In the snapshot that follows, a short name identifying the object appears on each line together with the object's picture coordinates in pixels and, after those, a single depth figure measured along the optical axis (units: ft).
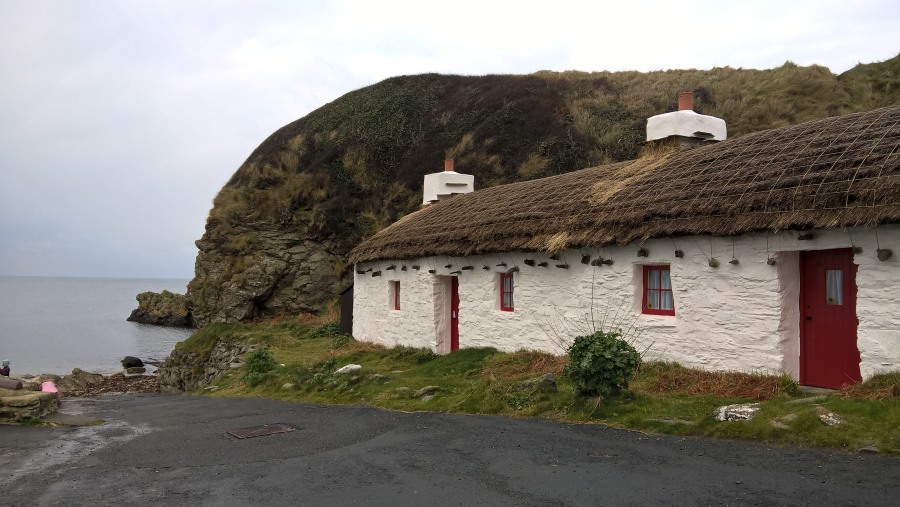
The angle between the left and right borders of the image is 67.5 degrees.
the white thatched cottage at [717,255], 30.32
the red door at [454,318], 58.34
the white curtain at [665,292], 39.37
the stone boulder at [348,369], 51.90
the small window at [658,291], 39.42
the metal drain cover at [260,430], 34.37
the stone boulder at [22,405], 38.52
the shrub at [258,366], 57.11
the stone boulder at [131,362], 118.42
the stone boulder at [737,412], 27.48
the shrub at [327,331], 82.28
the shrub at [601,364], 31.83
